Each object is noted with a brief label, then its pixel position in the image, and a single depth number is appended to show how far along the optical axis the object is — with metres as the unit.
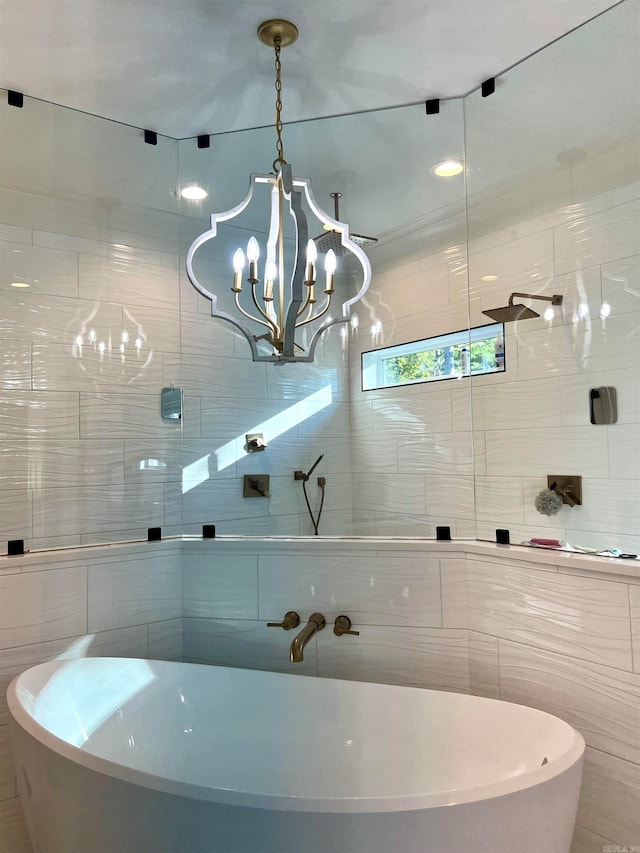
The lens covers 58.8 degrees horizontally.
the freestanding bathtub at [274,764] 1.17
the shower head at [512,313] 2.11
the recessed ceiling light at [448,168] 2.22
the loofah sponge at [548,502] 1.99
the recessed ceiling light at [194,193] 2.45
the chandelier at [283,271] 1.90
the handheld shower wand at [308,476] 2.29
